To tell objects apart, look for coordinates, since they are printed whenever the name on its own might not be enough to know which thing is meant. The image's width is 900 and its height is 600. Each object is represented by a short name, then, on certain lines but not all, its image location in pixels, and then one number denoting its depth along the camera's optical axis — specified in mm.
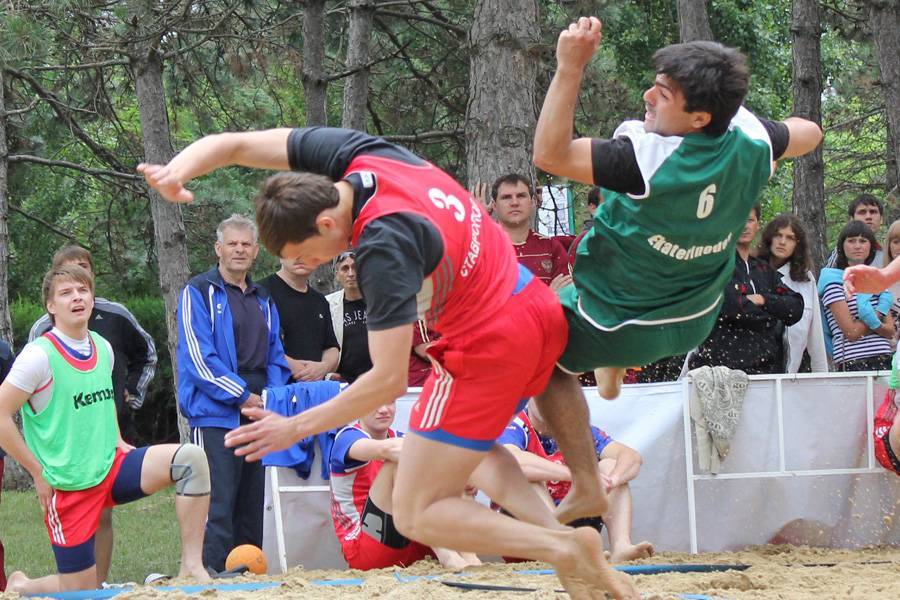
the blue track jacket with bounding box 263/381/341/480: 12648
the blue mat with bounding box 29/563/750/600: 10305
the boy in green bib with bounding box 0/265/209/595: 11047
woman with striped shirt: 14297
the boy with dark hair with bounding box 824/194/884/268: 15531
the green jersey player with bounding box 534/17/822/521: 7484
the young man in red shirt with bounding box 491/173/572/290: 13914
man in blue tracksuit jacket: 12539
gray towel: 13055
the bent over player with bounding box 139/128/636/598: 6988
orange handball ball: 12109
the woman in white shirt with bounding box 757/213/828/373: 14312
